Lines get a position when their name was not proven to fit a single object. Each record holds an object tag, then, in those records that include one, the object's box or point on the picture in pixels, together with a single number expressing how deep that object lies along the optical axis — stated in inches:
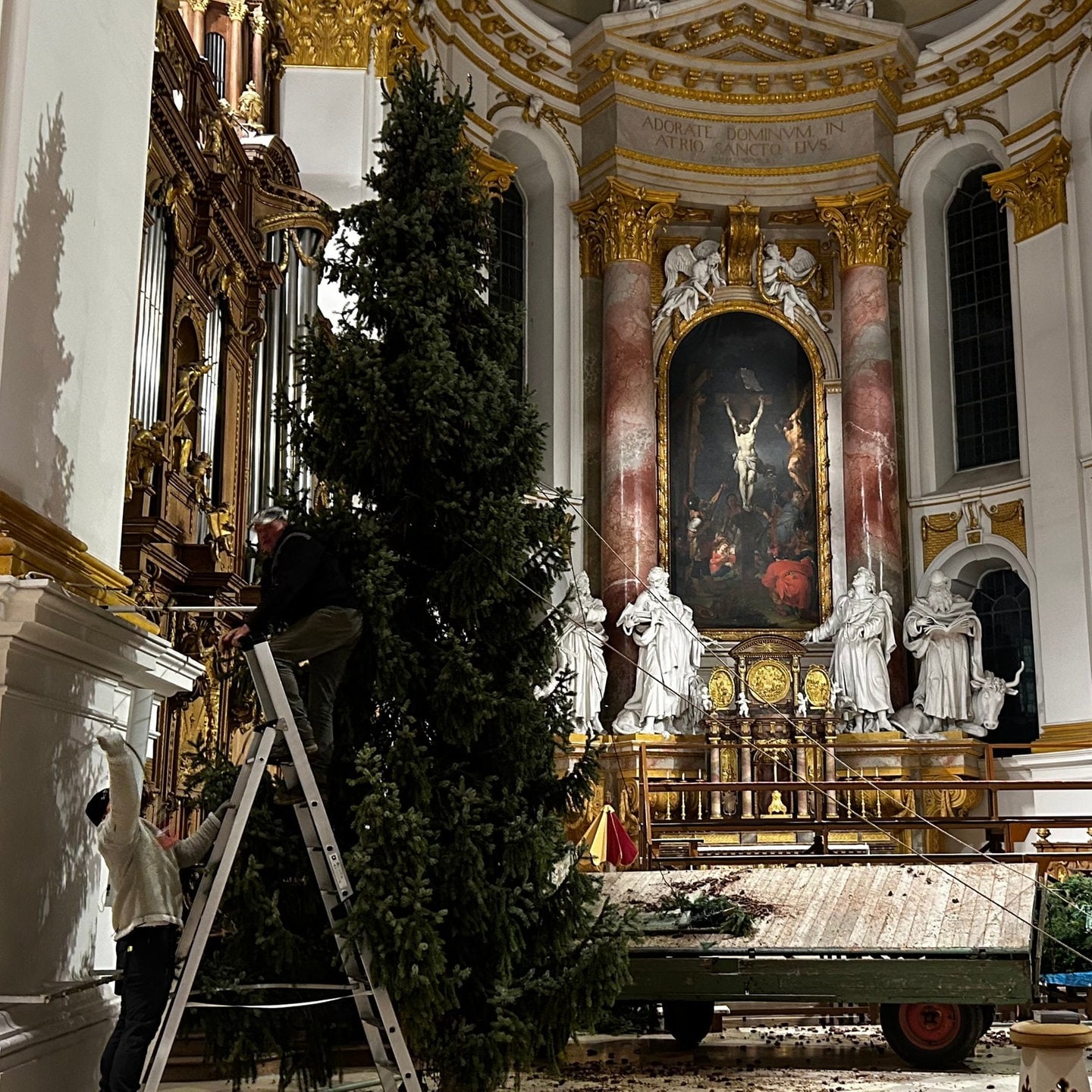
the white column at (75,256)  174.6
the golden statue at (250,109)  510.3
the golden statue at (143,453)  337.7
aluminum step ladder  165.3
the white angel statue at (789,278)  852.6
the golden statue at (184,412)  385.1
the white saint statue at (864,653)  730.8
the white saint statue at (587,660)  716.0
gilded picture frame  808.9
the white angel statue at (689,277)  845.2
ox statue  730.8
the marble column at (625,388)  767.1
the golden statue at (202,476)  399.9
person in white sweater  166.9
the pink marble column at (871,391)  777.6
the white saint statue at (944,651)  732.7
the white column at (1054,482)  719.1
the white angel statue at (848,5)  844.1
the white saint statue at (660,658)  722.8
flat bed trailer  281.0
